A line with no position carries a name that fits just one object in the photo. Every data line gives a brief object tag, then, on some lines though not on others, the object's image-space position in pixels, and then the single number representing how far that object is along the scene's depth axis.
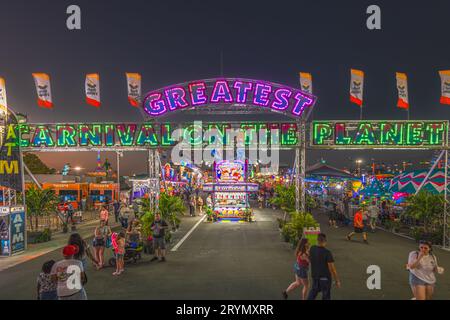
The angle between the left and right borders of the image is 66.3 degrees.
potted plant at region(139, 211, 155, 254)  15.70
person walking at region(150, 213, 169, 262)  13.09
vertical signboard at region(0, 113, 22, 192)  15.34
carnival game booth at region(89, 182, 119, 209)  38.34
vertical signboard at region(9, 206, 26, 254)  14.84
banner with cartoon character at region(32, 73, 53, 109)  19.59
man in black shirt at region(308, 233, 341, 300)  7.11
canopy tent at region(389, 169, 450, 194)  20.62
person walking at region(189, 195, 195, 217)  31.39
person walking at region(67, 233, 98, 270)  8.80
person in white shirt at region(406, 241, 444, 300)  7.11
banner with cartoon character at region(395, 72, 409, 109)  19.29
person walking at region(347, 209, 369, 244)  17.22
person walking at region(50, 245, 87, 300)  6.45
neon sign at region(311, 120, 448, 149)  16.67
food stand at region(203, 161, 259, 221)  26.67
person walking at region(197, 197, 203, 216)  34.09
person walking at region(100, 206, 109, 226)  18.66
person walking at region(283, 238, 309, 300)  7.98
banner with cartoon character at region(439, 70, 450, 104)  17.11
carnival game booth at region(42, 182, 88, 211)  35.09
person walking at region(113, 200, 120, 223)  26.64
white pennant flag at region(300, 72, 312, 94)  22.08
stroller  12.34
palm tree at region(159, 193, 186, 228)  19.75
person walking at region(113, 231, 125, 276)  11.07
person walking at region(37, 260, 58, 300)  6.61
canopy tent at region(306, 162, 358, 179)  32.12
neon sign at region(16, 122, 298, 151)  17.78
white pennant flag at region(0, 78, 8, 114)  15.67
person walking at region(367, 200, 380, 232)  20.68
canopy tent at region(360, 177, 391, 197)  27.35
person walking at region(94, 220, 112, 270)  11.86
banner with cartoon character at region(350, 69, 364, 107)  19.72
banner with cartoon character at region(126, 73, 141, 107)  20.64
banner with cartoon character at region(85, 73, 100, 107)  19.89
